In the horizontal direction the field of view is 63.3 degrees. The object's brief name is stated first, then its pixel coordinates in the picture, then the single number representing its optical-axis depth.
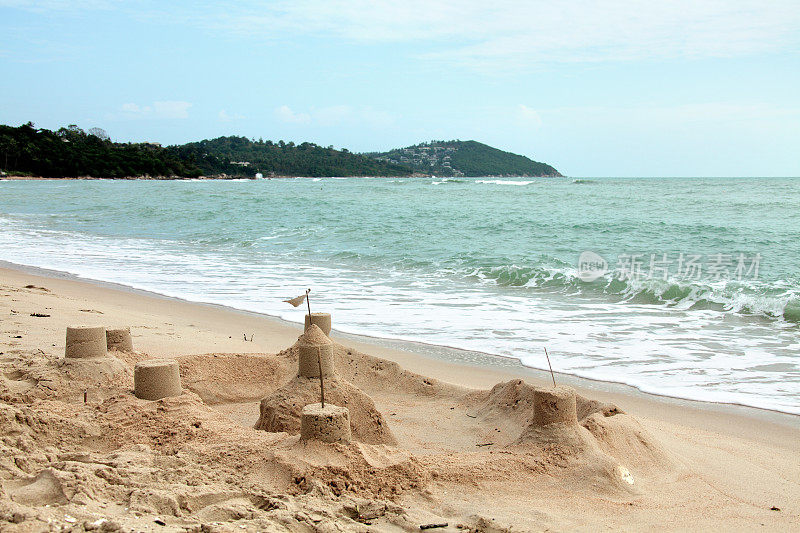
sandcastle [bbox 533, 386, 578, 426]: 3.67
